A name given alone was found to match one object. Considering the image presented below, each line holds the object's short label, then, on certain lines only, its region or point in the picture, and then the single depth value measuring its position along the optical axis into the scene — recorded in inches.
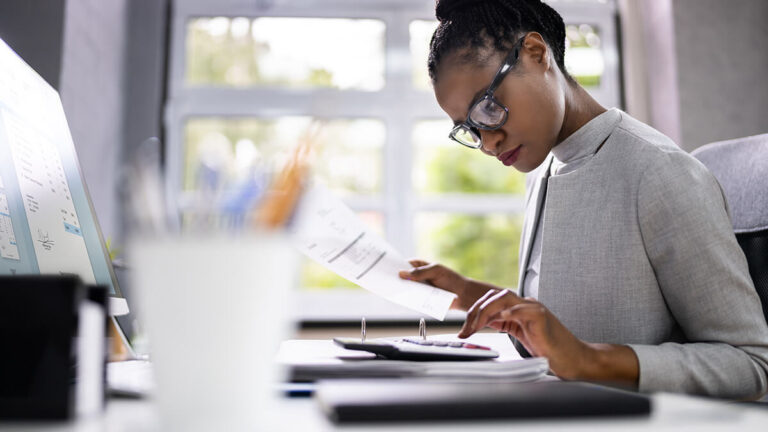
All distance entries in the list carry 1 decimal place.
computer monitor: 22.7
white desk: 12.4
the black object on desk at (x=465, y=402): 12.7
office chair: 37.7
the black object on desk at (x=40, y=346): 13.7
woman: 27.8
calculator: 22.9
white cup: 11.3
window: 121.7
